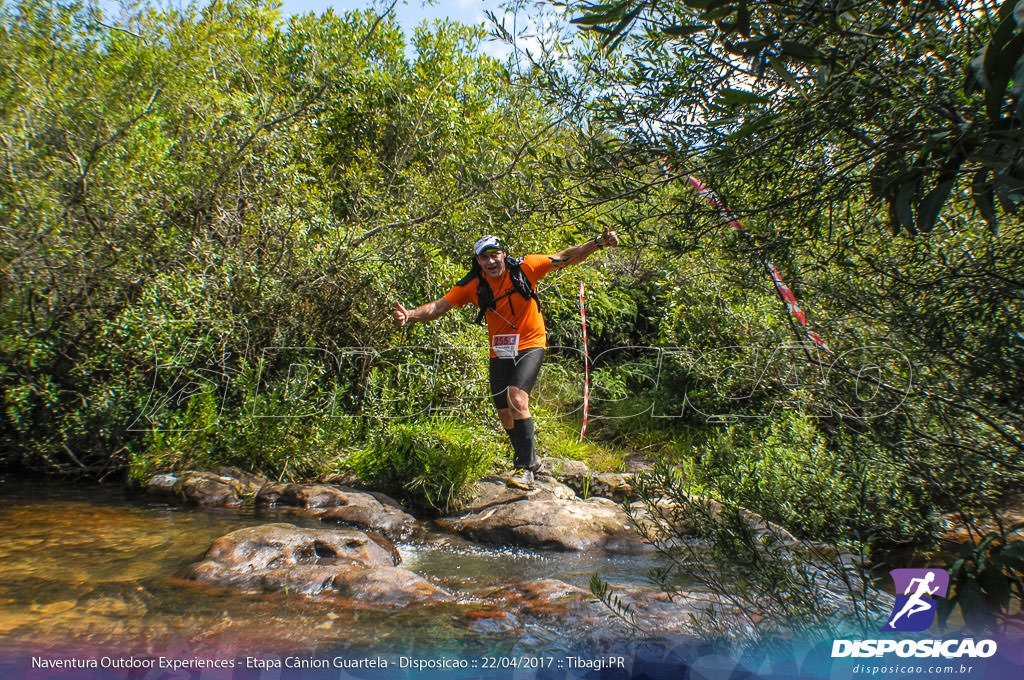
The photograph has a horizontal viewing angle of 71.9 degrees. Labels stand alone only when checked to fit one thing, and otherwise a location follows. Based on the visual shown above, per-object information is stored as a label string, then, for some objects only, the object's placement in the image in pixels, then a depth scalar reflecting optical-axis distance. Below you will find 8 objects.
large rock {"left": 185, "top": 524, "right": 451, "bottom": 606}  4.14
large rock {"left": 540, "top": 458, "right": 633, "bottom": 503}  7.14
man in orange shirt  6.38
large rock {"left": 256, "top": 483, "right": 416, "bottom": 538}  6.10
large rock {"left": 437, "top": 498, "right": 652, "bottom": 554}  5.86
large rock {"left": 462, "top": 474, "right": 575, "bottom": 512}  6.64
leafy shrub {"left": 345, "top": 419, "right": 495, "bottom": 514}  6.77
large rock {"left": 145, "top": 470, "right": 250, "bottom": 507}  6.51
